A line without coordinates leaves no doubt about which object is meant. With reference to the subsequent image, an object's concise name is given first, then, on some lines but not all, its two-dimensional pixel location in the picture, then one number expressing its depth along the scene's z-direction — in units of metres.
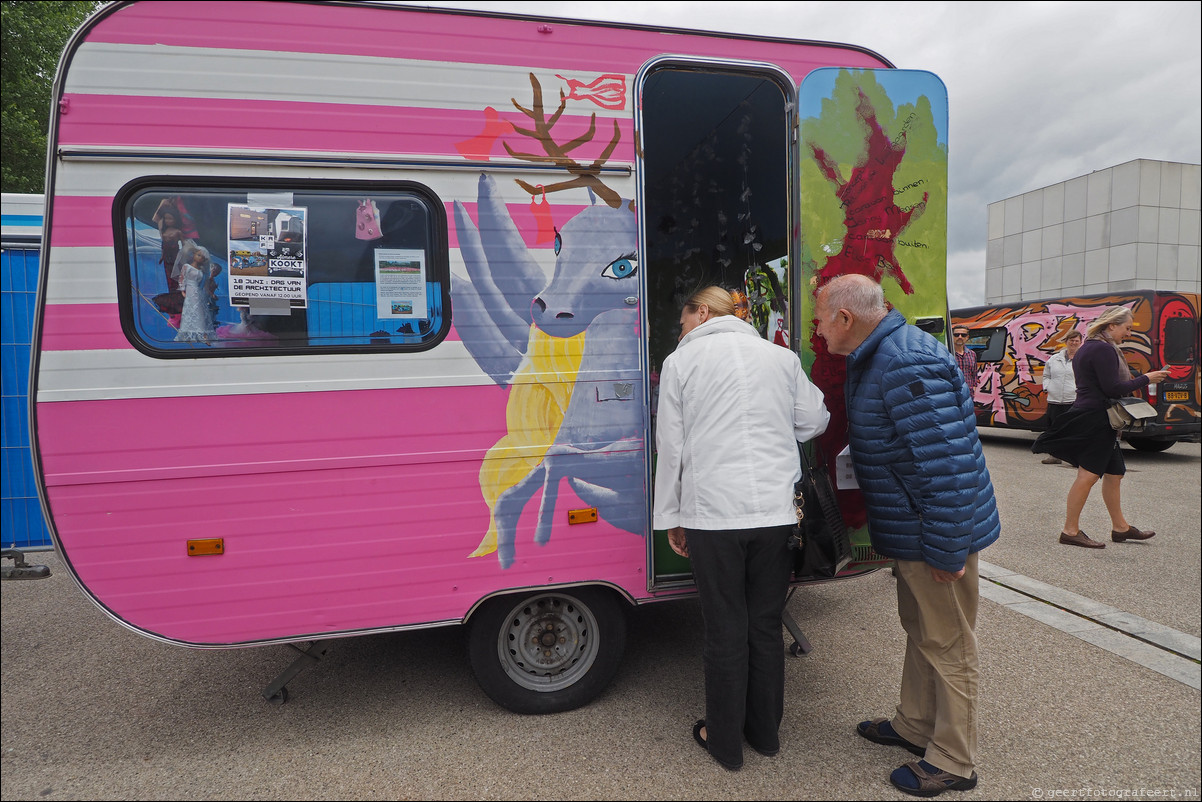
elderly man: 2.31
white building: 21.77
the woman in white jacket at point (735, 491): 2.50
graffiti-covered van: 9.08
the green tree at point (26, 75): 10.03
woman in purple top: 5.01
